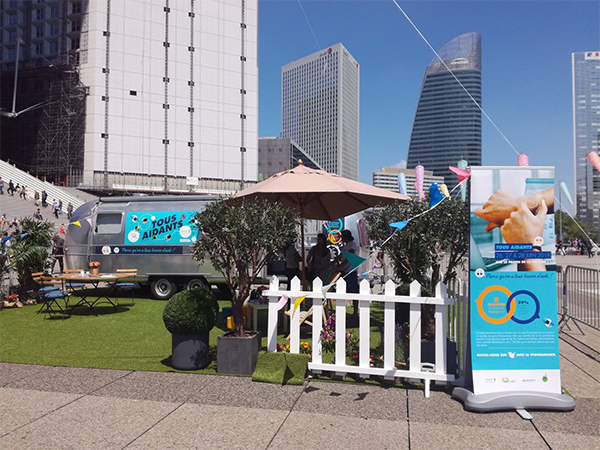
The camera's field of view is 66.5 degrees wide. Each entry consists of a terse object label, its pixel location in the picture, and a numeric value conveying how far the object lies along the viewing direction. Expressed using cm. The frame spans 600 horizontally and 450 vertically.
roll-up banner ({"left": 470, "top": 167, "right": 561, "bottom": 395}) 453
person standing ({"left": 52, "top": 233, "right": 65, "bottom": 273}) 1477
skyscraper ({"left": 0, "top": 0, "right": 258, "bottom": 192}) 5312
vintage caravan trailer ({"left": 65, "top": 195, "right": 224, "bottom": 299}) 1199
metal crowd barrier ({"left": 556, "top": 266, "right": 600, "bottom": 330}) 838
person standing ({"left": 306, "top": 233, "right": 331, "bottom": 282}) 855
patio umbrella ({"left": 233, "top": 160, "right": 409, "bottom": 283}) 643
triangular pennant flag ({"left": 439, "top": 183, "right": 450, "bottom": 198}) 595
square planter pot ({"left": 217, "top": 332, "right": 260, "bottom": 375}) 548
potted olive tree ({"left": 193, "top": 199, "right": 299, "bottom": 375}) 548
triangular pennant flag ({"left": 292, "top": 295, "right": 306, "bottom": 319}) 533
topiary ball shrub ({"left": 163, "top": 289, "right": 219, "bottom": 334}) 550
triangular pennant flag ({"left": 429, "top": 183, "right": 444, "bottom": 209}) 509
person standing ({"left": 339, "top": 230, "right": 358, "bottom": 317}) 894
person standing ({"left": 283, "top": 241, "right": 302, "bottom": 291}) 851
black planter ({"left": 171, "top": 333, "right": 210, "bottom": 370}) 562
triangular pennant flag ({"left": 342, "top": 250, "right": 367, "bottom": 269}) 612
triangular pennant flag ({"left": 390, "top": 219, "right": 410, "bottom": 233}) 506
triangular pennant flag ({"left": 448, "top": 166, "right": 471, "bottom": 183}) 475
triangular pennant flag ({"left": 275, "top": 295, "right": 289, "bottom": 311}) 543
